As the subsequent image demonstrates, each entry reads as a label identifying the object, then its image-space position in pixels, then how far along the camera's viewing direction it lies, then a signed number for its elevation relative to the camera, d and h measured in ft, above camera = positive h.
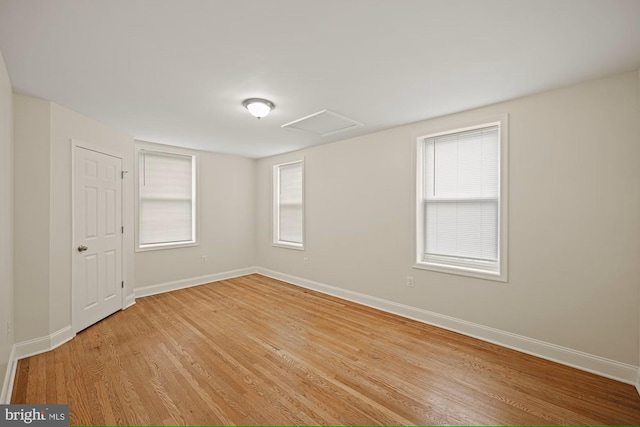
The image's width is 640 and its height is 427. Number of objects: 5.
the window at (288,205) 16.81 +0.45
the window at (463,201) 9.45 +0.42
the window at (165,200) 14.55 +0.65
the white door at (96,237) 9.91 -1.03
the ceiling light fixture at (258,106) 8.88 +3.49
